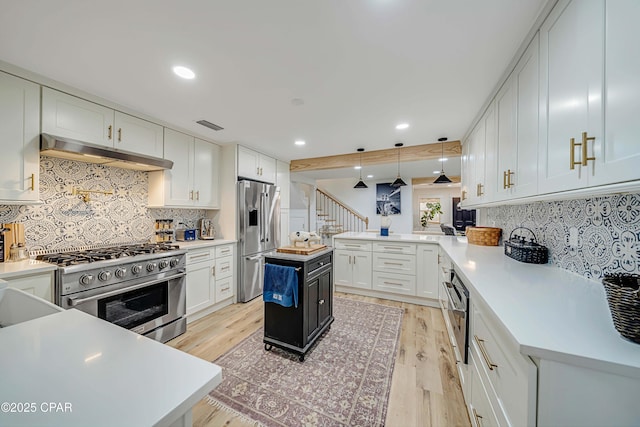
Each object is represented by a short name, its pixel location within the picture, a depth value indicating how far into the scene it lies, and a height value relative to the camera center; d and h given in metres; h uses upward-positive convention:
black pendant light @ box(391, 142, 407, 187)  4.03 +0.54
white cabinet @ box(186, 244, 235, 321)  2.83 -0.86
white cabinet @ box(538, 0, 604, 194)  0.91 +0.56
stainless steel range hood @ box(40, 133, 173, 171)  1.88 +0.51
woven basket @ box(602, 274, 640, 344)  0.69 -0.28
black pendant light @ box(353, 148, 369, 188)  4.45 +0.54
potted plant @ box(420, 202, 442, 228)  7.48 +0.08
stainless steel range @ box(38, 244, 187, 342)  1.83 -0.65
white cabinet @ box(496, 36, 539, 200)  1.36 +0.56
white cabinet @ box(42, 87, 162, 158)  1.96 +0.81
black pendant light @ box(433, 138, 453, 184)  3.55 +0.54
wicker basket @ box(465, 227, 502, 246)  2.59 -0.23
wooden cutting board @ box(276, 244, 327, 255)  2.23 -0.35
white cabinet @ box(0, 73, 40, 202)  1.74 +0.54
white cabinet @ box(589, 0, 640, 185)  0.75 +0.39
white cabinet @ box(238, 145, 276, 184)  3.61 +0.77
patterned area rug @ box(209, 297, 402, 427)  1.57 -1.32
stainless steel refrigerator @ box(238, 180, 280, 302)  3.50 -0.31
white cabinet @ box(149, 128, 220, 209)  2.88 +0.47
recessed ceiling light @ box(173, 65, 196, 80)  1.77 +1.07
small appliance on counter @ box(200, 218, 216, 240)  3.51 -0.26
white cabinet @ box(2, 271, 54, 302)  1.61 -0.51
